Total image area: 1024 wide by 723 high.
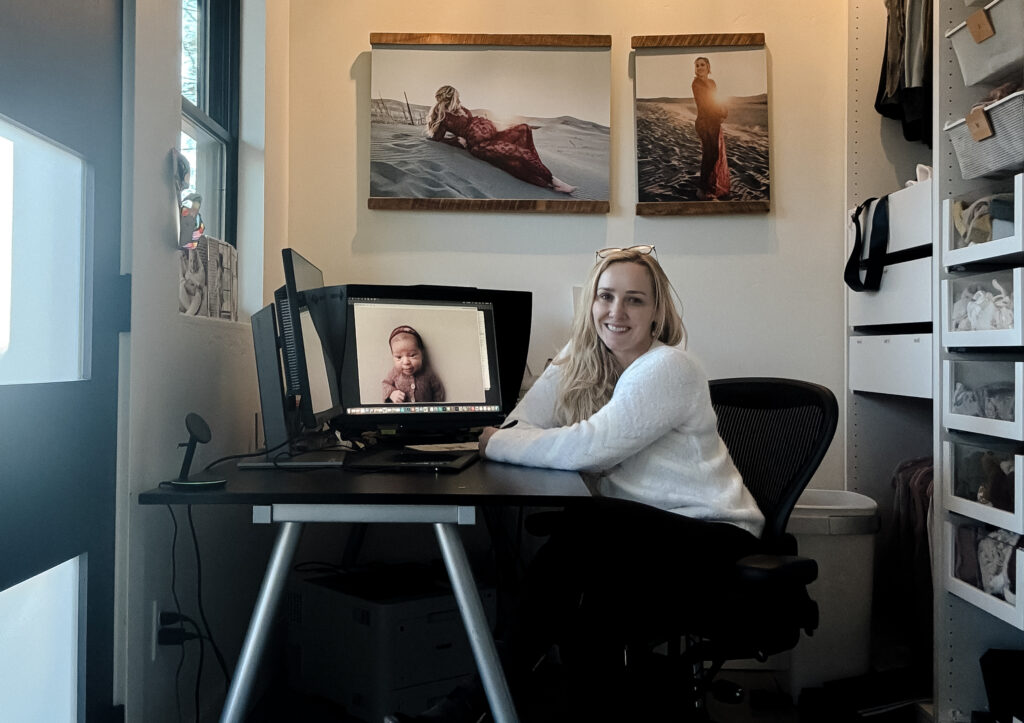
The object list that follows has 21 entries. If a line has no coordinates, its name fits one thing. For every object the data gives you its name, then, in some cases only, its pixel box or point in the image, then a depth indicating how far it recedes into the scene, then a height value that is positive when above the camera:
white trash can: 2.45 -0.62
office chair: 1.62 -0.38
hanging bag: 2.62 +0.38
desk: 1.56 -0.25
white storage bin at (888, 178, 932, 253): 2.38 +0.44
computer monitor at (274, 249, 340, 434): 1.97 +0.04
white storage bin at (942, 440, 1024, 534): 1.97 -0.27
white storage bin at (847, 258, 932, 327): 2.39 +0.22
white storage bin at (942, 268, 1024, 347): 1.96 +0.15
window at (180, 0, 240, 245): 2.59 +0.82
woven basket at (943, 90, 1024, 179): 1.94 +0.53
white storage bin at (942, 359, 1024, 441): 1.96 -0.06
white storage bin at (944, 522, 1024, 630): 1.95 -0.53
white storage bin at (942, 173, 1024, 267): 1.93 +0.30
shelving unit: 2.10 -0.11
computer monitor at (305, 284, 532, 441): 2.24 +0.04
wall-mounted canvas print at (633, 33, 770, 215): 2.91 +0.83
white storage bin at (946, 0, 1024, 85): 1.97 +0.77
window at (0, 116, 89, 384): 1.37 +0.19
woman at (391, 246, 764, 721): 1.65 -0.23
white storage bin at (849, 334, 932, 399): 2.39 +0.02
